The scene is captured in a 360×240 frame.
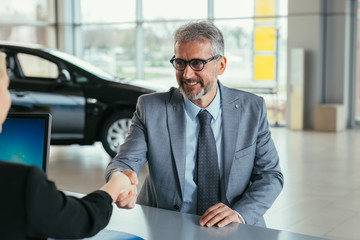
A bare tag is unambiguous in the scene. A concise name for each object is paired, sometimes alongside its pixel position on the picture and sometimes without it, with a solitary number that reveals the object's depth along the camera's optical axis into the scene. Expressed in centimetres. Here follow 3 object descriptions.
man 226
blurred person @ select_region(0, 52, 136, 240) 111
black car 673
